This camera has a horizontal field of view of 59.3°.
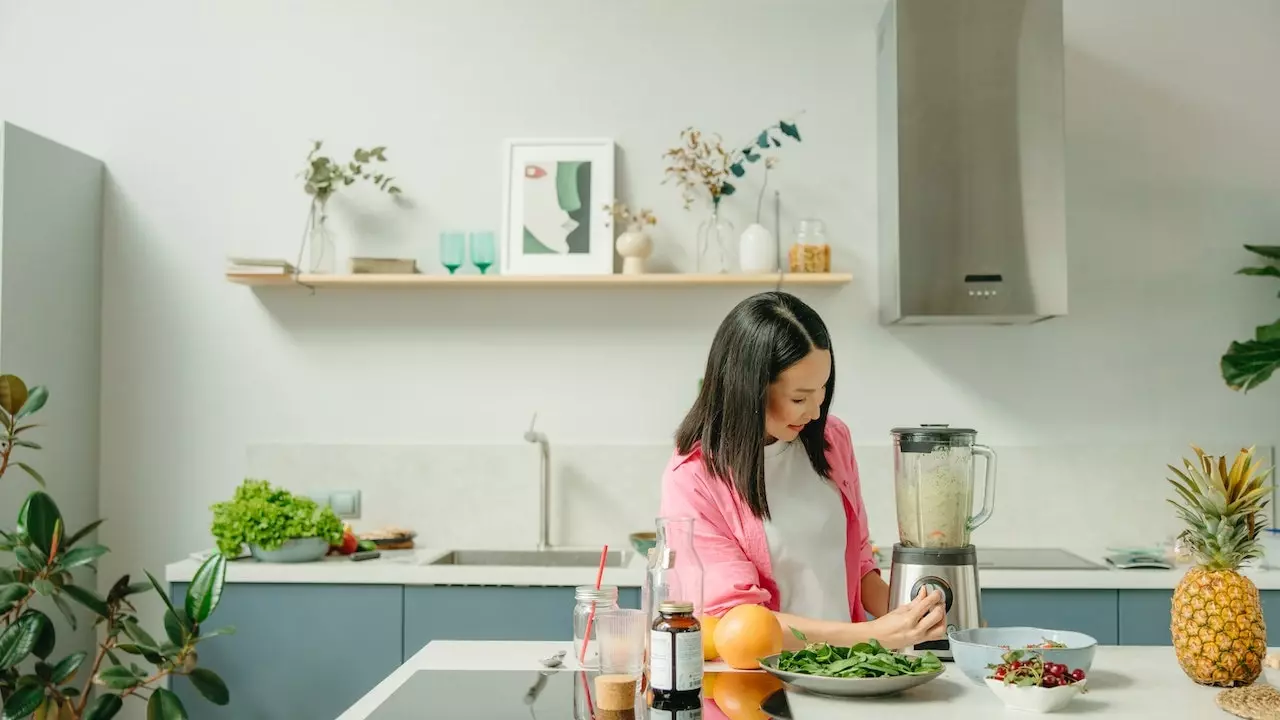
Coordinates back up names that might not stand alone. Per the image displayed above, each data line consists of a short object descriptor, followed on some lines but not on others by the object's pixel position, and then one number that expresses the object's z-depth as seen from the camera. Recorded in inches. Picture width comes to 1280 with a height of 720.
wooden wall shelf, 132.0
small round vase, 135.3
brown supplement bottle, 56.7
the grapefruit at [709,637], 67.8
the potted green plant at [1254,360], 128.6
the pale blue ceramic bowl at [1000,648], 60.9
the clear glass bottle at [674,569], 58.7
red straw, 62.2
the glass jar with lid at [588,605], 61.7
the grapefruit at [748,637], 64.8
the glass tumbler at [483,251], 137.0
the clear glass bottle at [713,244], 138.0
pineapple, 60.8
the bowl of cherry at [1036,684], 56.1
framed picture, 138.8
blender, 70.2
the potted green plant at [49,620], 109.6
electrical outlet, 138.9
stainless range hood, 123.9
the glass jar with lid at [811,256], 134.3
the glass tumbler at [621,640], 59.9
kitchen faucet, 138.2
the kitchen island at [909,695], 57.1
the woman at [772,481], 77.0
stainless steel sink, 130.9
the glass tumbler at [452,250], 137.3
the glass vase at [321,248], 137.9
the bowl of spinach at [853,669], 58.8
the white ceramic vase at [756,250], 134.5
